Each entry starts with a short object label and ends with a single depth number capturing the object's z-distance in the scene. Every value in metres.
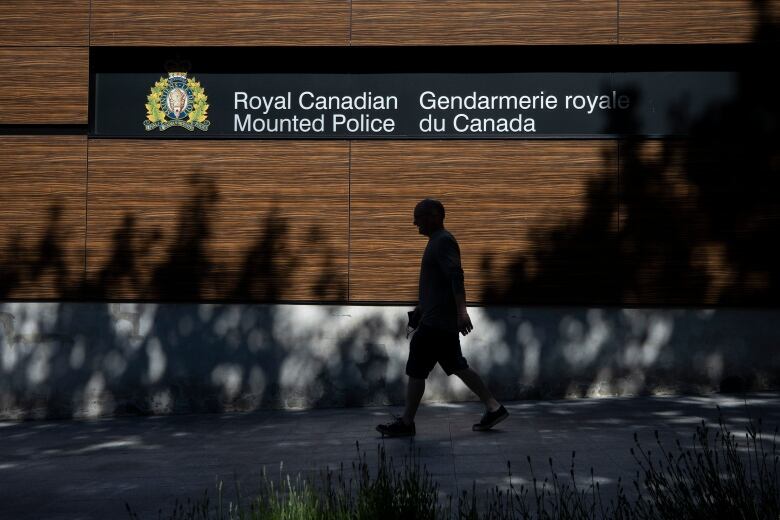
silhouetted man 14.88
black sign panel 19.23
